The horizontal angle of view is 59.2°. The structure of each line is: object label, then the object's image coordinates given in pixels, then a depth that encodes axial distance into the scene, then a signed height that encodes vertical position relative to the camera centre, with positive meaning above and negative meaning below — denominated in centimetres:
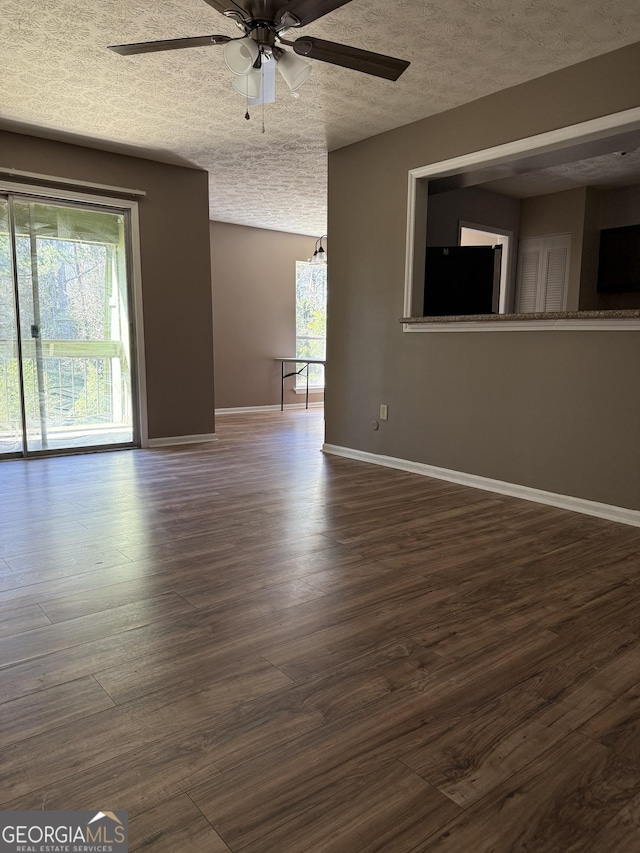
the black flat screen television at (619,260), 536 +74
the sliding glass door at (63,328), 439 +1
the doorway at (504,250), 581 +89
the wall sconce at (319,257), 669 +89
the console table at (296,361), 720 -38
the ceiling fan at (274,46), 200 +111
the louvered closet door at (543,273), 571 +64
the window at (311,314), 829 +27
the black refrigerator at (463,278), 400 +41
